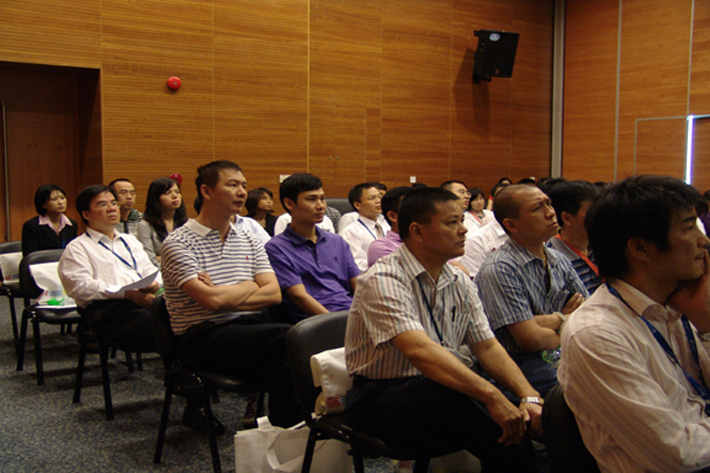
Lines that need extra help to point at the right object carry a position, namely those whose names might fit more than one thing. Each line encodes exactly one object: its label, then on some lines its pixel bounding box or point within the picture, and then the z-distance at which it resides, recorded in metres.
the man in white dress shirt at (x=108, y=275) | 3.27
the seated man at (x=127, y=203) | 5.23
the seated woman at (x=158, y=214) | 4.48
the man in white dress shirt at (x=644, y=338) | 1.29
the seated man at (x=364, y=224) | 4.47
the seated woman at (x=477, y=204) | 7.95
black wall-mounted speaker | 9.95
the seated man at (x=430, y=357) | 1.79
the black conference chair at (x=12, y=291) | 4.56
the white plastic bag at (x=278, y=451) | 2.08
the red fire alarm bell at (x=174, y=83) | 7.46
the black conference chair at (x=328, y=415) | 1.84
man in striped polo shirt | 2.56
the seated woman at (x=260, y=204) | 5.98
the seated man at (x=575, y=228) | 2.73
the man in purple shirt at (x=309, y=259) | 3.09
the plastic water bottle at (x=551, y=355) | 2.24
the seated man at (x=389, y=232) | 3.58
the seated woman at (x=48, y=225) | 5.23
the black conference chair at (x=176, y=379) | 2.49
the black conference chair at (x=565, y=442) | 1.44
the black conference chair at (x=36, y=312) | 3.86
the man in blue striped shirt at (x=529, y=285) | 2.21
